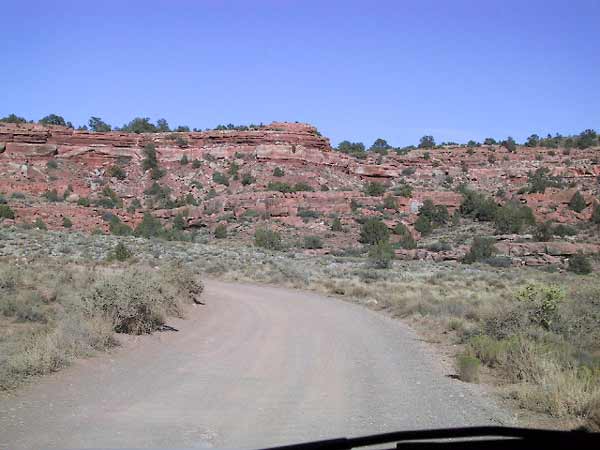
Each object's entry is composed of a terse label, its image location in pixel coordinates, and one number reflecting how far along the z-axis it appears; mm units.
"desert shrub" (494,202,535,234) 53781
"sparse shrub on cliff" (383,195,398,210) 65812
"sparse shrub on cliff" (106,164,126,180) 77500
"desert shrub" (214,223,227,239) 57625
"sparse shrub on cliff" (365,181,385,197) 71375
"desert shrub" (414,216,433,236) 58281
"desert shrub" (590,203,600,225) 53625
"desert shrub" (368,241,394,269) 38531
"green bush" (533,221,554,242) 49125
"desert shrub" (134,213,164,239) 54847
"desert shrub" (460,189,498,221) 60312
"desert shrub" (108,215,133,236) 55188
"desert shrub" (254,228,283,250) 51938
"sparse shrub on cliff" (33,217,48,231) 52375
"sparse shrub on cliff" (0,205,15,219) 53453
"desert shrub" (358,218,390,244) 55134
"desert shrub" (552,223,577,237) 51031
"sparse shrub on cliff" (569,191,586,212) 58375
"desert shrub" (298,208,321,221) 63094
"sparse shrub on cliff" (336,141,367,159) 89938
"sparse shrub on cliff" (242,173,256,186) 74250
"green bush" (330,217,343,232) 59459
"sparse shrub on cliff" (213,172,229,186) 75375
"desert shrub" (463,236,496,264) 44750
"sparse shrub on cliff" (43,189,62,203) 66331
